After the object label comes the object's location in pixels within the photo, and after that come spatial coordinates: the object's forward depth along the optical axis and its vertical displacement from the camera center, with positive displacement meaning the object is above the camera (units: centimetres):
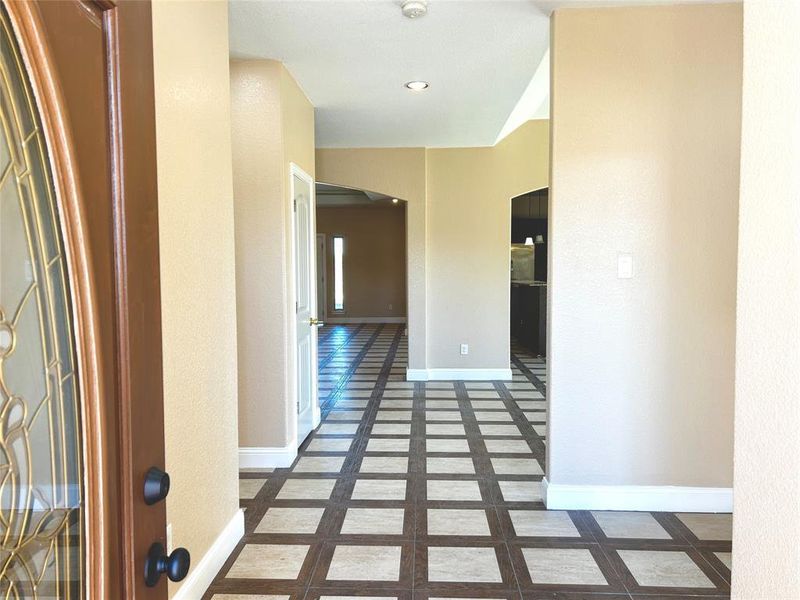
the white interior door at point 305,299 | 416 -24
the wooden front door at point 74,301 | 62 -4
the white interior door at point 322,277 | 1284 -19
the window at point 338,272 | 1308 -7
